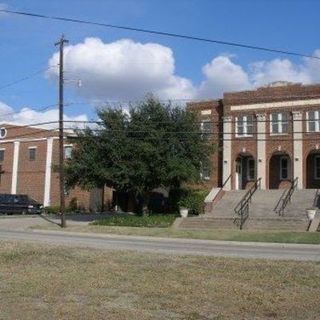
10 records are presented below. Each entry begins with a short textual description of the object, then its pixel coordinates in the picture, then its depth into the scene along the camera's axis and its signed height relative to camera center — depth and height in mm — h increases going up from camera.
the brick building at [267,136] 36129 +5696
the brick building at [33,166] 44002 +3835
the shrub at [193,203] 32308 +429
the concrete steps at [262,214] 27067 -156
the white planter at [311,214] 27091 -90
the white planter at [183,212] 30685 -159
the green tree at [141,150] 29467 +3574
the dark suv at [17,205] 38737 +106
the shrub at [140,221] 28628 -767
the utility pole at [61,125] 29140 +4923
